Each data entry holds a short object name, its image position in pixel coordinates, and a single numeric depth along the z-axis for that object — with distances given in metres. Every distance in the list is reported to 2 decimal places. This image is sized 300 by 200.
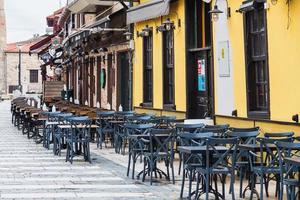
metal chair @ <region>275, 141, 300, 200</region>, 7.02
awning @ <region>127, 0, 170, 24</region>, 16.08
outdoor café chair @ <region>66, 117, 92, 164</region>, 13.92
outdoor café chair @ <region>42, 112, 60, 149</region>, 16.20
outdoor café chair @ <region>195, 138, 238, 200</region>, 8.42
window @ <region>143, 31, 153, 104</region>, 19.06
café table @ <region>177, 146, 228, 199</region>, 8.49
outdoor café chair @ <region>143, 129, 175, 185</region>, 10.59
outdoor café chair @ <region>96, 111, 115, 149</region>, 17.03
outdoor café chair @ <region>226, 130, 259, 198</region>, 9.46
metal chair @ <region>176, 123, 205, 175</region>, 11.85
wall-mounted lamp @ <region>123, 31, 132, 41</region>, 20.33
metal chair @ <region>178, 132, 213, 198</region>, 8.93
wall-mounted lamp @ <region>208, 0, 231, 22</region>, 12.79
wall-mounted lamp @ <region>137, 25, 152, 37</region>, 18.64
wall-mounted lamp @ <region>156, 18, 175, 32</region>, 16.49
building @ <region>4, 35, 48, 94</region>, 87.38
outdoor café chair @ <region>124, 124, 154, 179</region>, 11.02
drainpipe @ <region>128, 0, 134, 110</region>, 20.53
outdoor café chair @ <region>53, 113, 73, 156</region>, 15.21
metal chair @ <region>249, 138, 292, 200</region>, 8.32
